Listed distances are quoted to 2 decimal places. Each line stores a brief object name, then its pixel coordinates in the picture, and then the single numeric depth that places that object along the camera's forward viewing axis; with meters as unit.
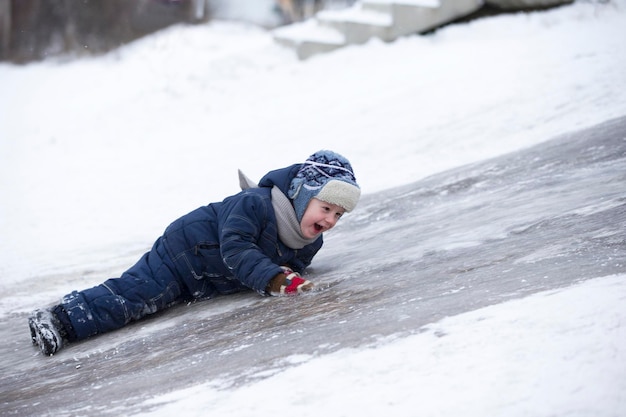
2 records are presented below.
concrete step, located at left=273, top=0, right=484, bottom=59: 19.34
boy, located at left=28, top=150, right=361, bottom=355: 7.10
